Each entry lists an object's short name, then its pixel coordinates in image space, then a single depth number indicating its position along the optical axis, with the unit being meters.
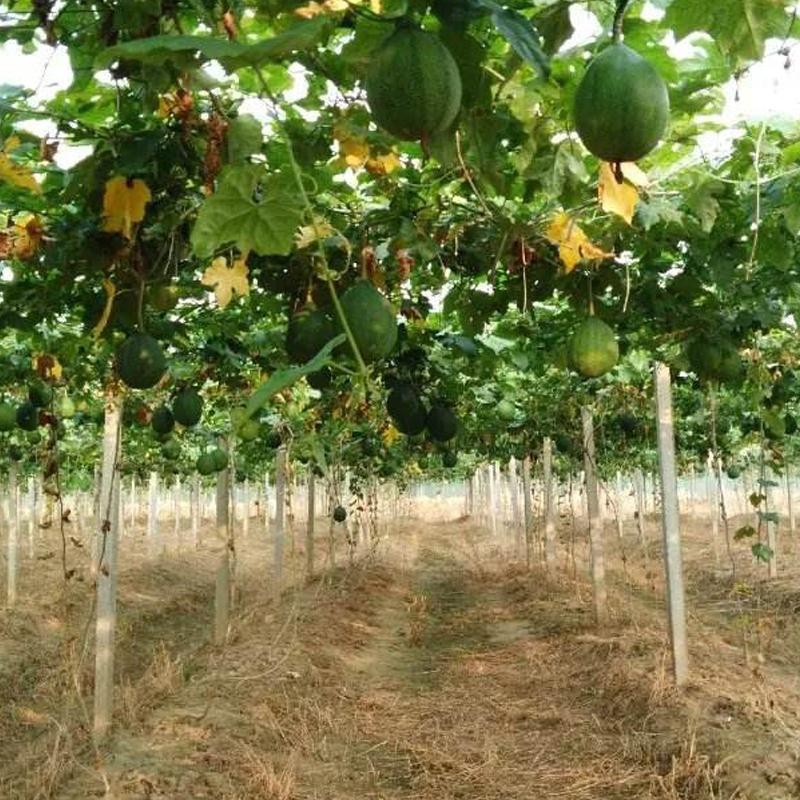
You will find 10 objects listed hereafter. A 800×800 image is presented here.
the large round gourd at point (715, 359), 5.00
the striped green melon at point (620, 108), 1.67
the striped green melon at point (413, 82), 1.63
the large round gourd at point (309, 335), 2.97
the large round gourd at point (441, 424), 4.62
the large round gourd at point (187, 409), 5.59
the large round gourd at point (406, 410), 4.41
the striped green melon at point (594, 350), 3.34
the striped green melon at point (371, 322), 2.47
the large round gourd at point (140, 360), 3.46
